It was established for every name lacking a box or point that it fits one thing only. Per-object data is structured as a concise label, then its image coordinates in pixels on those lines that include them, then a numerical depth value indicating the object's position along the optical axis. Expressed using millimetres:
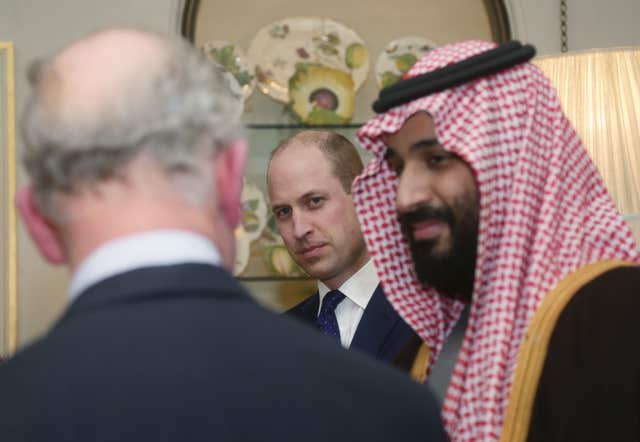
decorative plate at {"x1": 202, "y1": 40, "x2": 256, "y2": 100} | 3506
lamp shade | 2467
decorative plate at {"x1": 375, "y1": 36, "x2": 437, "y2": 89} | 3559
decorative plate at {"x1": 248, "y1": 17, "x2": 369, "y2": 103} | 3523
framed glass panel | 3498
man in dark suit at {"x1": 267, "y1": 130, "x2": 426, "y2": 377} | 2553
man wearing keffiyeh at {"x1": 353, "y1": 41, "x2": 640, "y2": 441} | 1358
